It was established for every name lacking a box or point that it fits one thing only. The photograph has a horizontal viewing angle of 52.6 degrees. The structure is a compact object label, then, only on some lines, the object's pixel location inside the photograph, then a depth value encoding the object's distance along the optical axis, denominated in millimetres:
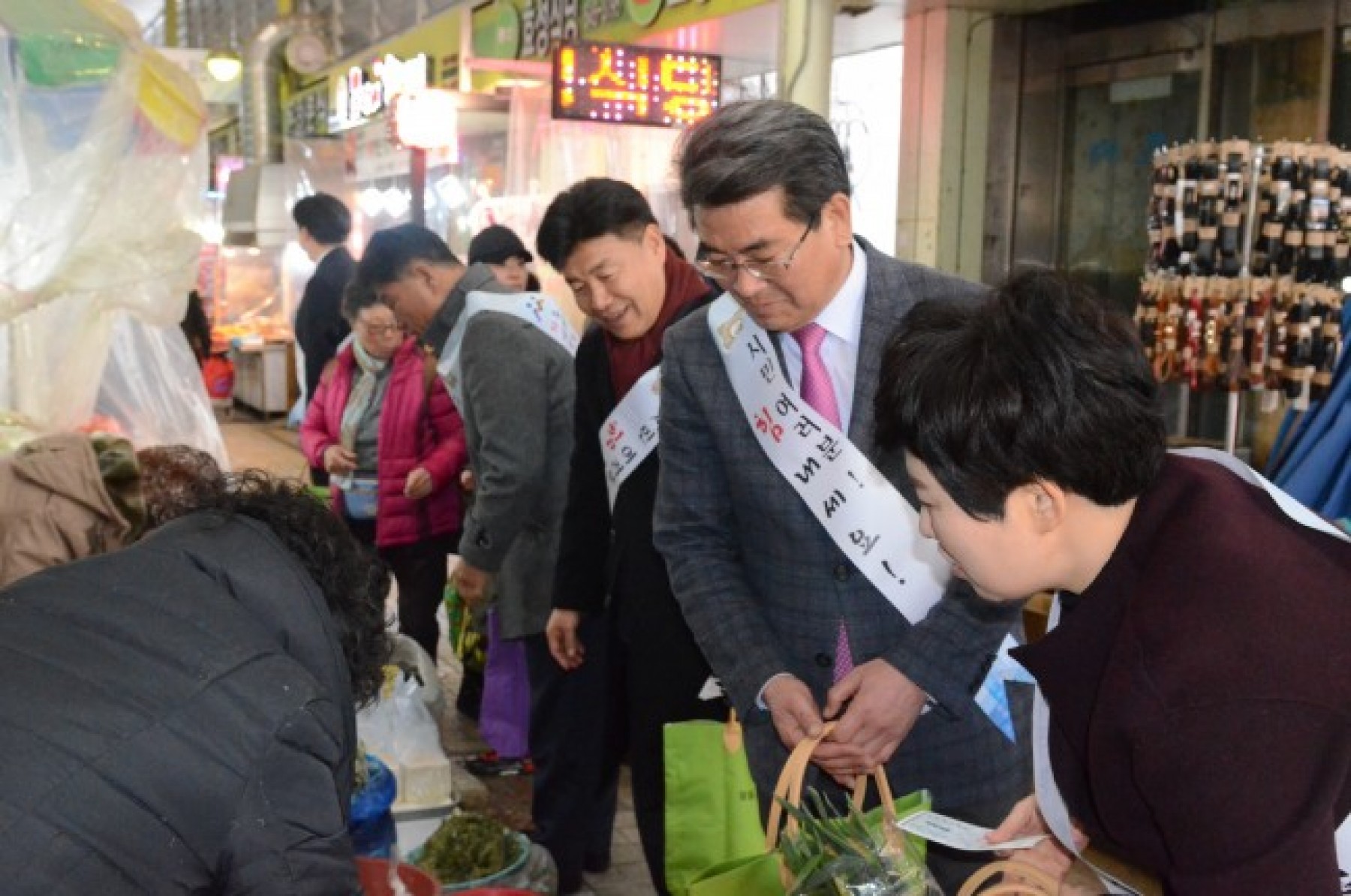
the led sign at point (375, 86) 11391
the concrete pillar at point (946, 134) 6598
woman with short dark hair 1111
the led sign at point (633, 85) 7027
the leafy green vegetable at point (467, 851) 3023
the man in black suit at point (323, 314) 6457
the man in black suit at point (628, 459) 2742
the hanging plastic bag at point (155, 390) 4844
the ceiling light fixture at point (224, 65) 16422
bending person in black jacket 1424
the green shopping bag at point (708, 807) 2127
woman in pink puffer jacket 4434
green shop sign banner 8219
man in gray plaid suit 1985
